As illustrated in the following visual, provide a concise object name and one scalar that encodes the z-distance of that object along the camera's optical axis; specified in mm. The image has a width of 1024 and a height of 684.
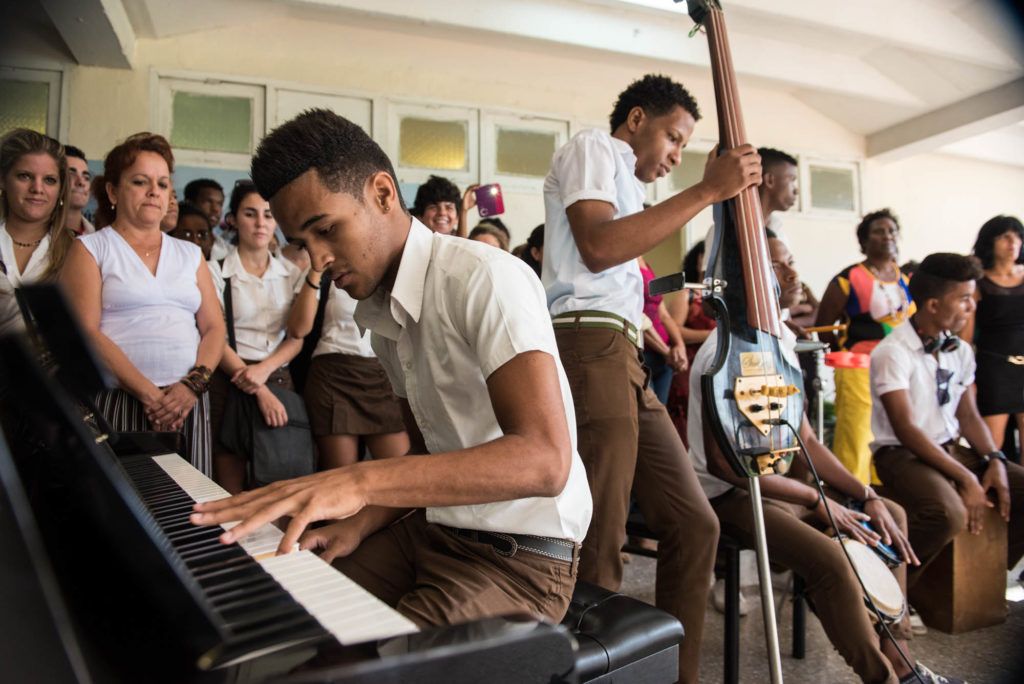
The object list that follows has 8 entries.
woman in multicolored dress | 3775
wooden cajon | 2854
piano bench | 1256
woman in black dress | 3682
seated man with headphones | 2957
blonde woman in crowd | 2260
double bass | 1833
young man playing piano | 1098
